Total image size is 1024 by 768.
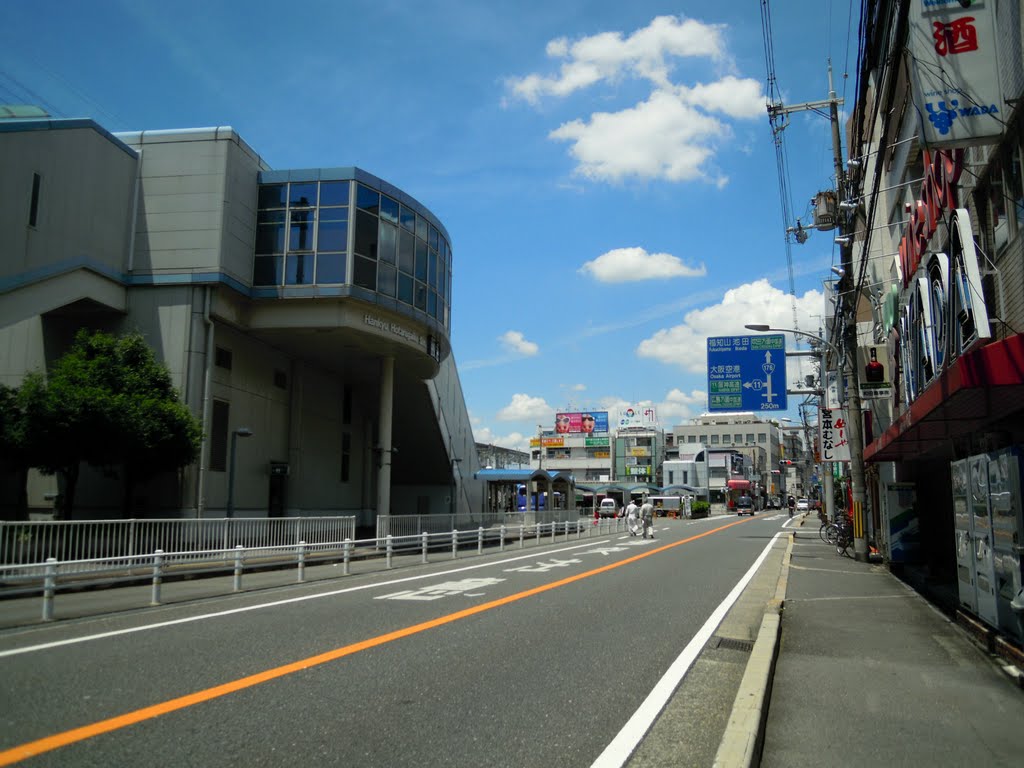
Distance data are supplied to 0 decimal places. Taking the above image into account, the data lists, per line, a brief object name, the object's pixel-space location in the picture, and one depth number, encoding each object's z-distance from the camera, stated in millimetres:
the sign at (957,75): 8852
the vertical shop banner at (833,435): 27406
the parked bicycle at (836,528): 23033
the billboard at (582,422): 123625
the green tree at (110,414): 18812
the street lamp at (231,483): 24516
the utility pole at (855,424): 20562
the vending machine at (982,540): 7992
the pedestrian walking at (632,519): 34062
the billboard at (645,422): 124562
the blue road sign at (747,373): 29812
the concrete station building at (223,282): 22391
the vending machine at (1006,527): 7113
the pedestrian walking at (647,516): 31516
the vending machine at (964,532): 8906
